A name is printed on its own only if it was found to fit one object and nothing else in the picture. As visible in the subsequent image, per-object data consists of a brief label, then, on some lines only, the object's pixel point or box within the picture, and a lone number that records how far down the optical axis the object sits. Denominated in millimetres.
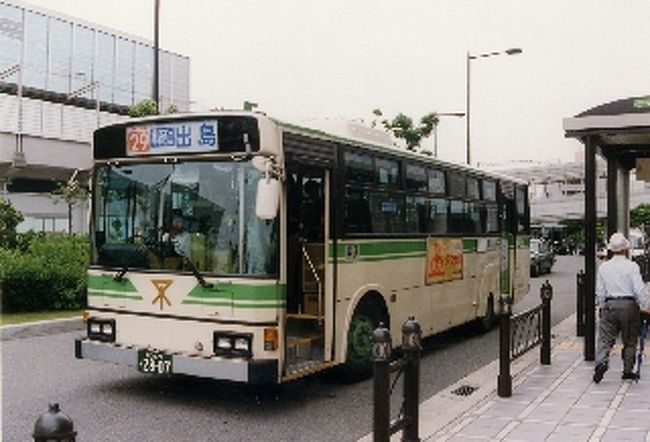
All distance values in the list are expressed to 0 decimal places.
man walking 8938
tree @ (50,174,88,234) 24500
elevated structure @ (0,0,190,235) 27812
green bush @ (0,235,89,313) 14594
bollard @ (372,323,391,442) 5625
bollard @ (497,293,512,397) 8477
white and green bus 7559
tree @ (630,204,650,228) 72312
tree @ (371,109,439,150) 30609
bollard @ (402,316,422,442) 6480
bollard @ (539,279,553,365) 10477
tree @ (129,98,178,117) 20828
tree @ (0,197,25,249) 19984
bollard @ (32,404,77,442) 3428
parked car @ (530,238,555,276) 33356
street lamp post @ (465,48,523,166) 32312
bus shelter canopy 10258
